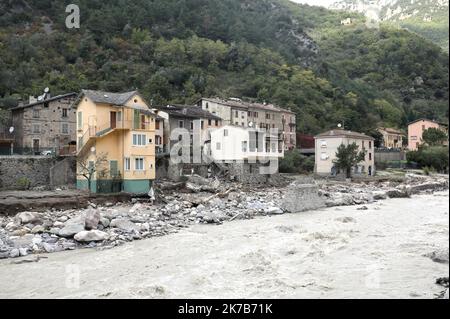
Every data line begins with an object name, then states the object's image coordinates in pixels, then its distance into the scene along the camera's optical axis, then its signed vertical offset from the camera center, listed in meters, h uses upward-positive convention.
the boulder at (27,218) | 23.42 -2.91
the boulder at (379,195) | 42.14 -3.29
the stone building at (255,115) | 60.59 +6.34
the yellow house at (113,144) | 34.25 +1.25
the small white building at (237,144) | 46.94 +1.64
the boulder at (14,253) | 18.58 -3.72
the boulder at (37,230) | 22.02 -3.29
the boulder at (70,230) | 21.48 -3.25
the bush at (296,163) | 55.31 -0.42
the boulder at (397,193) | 43.88 -3.25
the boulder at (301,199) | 33.28 -2.90
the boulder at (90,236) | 20.94 -3.44
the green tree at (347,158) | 53.12 +0.16
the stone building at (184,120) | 47.25 +4.38
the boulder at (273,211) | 32.09 -3.56
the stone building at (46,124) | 40.53 +3.29
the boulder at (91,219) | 22.62 -2.91
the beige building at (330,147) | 57.06 +1.53
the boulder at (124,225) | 23.43 -3.30
